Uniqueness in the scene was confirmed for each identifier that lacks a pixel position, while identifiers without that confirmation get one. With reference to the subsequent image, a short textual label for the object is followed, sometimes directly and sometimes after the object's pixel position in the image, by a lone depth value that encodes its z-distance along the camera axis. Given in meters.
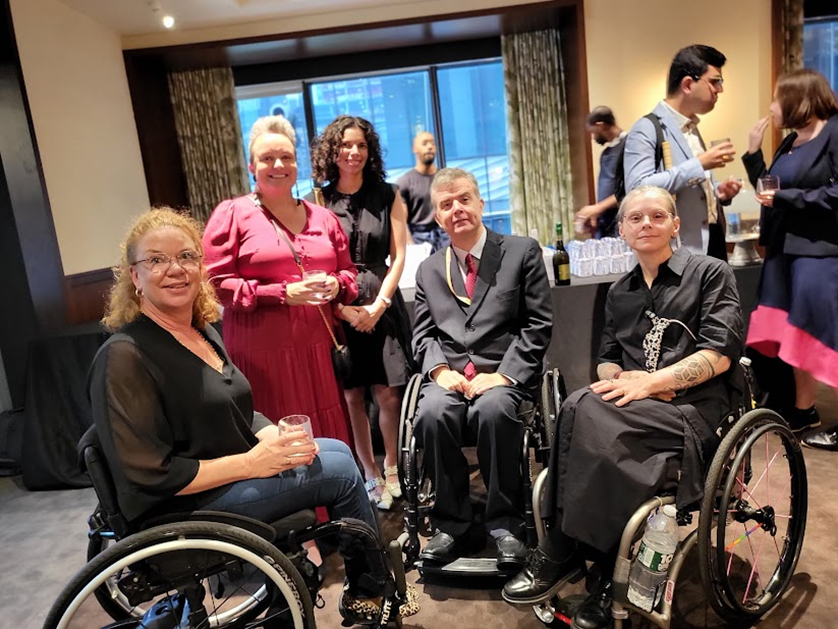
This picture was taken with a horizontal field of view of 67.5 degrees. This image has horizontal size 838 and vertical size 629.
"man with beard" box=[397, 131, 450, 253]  4.26
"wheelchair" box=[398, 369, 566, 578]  1.87
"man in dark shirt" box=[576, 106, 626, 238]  3.43
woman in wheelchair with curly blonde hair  1.33
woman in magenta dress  2.04
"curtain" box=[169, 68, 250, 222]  5.80
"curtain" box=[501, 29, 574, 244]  5.75
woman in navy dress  2.48
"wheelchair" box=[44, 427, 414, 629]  1.25
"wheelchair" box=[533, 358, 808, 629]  1.46
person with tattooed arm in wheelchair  1.56
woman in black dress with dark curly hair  2.44
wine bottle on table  2.95
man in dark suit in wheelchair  1.92
